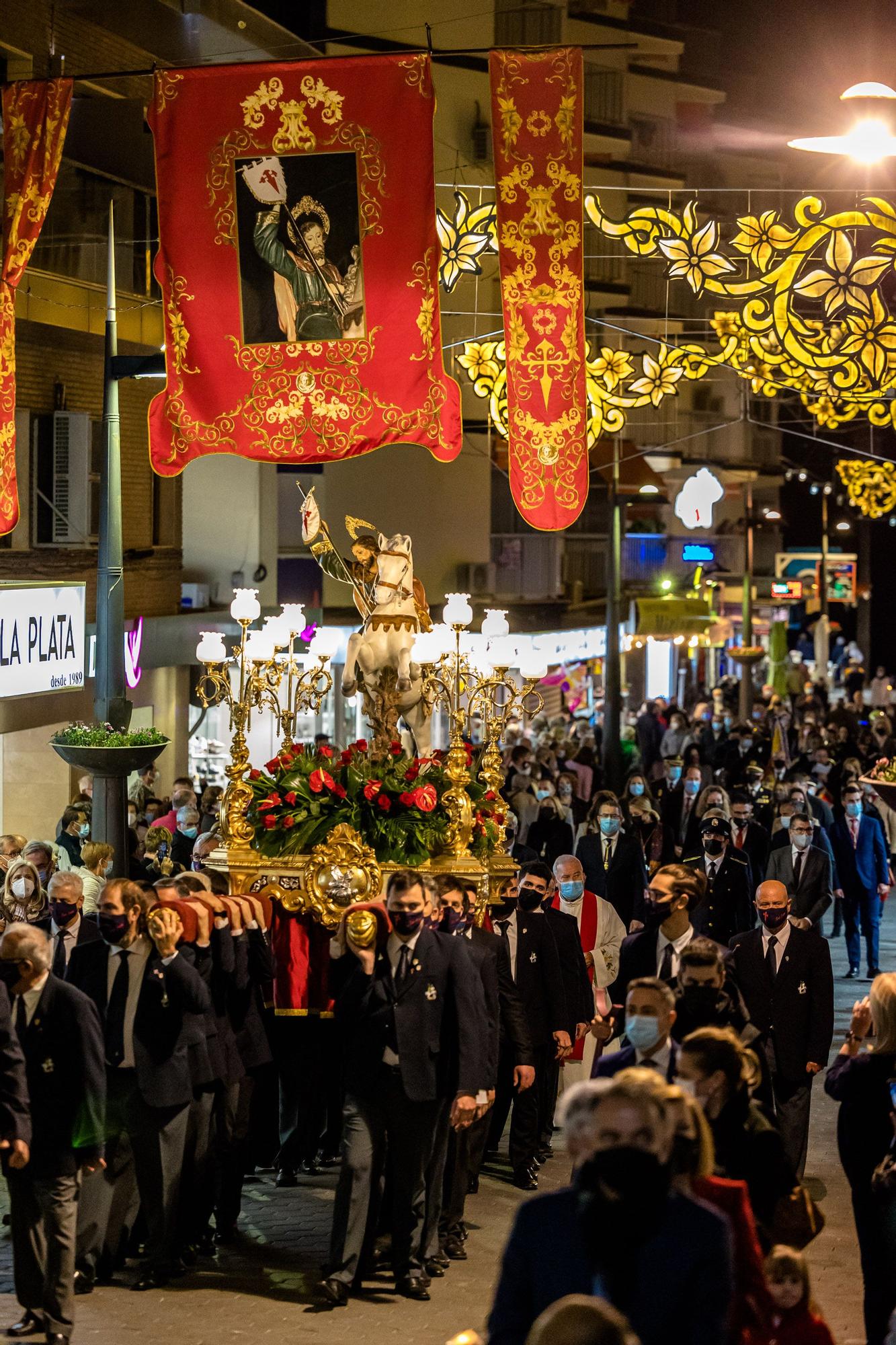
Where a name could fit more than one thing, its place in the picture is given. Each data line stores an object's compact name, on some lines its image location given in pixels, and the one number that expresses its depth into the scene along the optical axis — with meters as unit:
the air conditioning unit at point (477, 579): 40.09
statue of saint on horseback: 13.45
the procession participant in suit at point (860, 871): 18.86
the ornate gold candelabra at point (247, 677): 12.35
